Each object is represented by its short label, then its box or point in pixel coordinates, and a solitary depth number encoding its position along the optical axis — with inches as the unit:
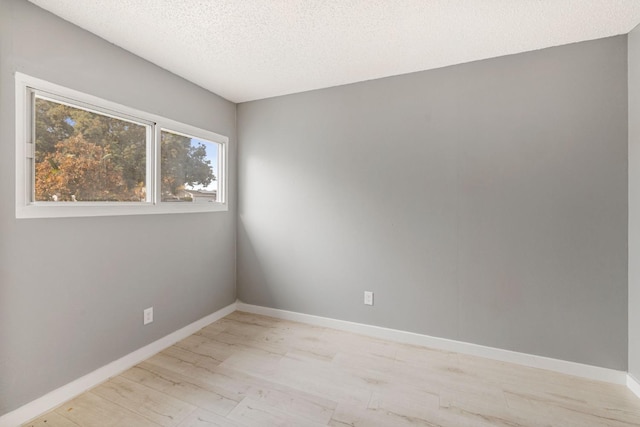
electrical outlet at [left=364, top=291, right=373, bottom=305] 102.5
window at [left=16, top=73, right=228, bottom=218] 63.1
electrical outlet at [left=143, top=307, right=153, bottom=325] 87.2
